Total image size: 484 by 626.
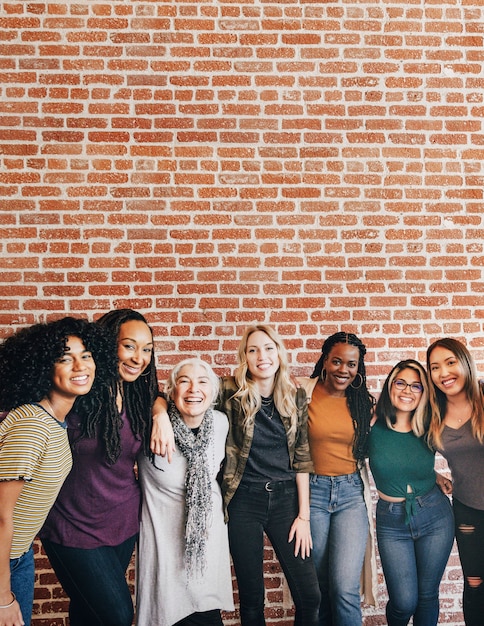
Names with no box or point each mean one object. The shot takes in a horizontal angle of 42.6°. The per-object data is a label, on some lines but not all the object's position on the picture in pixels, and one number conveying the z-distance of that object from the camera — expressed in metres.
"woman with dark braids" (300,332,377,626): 2.86
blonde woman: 2.76
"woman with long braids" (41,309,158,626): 2.47
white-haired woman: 2.61
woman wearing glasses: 2.89
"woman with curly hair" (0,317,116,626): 2.23
